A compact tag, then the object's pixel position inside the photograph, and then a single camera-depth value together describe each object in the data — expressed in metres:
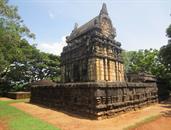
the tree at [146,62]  33.06
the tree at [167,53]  25.80
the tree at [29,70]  33.25
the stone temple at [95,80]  11.52
